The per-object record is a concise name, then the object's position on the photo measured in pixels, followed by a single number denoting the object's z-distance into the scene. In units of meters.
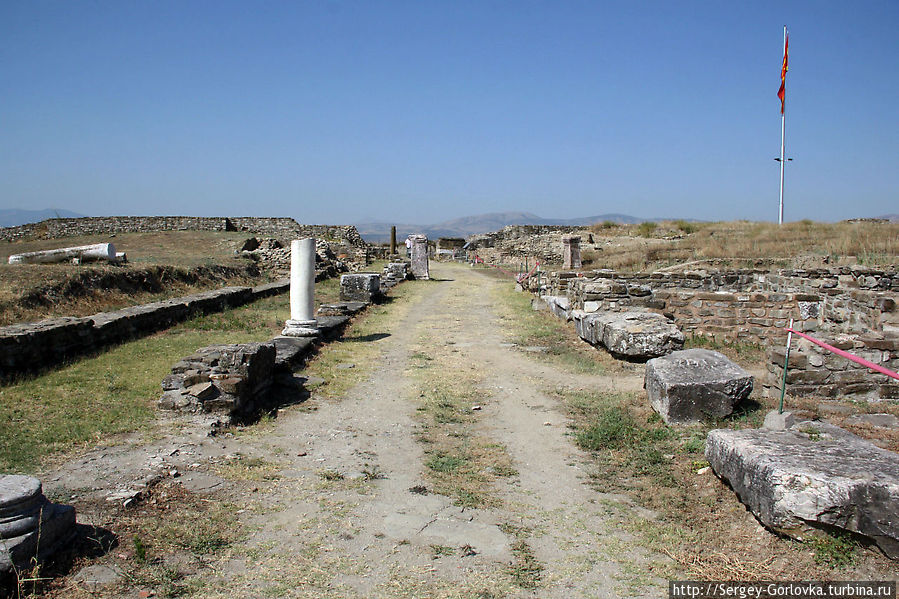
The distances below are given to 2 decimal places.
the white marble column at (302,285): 10.45
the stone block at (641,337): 8.23
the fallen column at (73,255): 18.31
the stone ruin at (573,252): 23.41
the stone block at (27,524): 3.04
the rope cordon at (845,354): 5.46
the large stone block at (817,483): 3.27
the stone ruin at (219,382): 6.07
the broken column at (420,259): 26.41
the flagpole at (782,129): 30.28
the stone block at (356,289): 16.53
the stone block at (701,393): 5.80
